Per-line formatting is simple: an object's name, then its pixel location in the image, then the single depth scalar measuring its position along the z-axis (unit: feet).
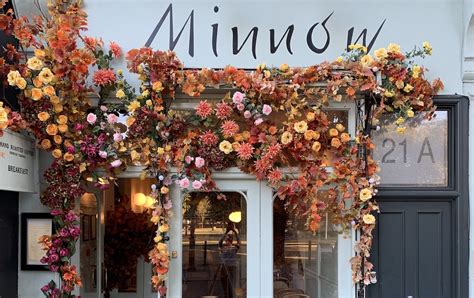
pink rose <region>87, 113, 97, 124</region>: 15.02
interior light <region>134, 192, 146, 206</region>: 27.25
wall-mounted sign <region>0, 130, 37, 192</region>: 13.91
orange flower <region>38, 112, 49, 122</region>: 14.62
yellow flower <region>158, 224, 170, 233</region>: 15.16
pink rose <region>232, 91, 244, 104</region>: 14.74
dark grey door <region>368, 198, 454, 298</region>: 16.22
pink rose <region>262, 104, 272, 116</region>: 14.82
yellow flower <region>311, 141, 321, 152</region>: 14.88
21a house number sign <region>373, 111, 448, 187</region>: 16.37
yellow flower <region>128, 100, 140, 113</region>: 14.92
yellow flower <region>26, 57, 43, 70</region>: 14.23
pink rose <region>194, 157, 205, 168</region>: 15.02
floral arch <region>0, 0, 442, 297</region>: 14.79
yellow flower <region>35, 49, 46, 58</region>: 14.39
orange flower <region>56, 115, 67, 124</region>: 14.79
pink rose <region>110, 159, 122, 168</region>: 15.16
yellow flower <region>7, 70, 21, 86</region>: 14.02
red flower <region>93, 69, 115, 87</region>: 14.98
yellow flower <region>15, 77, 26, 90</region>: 14.06
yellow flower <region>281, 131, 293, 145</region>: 14.83
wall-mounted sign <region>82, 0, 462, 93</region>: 16.02
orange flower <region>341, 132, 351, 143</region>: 15.10
